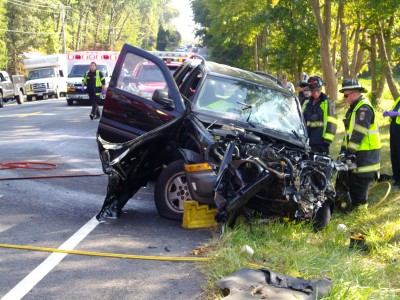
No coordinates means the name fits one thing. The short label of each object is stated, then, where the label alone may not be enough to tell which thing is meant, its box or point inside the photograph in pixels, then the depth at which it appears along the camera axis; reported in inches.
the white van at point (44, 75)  1362.0
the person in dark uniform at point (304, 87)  359.6
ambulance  1018.1
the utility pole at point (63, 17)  2355.8
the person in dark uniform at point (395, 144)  341.4
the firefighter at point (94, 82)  672.4
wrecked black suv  224.4
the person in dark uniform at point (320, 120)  319.9
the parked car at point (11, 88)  1150.1
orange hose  374.0
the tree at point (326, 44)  656.4
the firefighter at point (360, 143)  271.6
